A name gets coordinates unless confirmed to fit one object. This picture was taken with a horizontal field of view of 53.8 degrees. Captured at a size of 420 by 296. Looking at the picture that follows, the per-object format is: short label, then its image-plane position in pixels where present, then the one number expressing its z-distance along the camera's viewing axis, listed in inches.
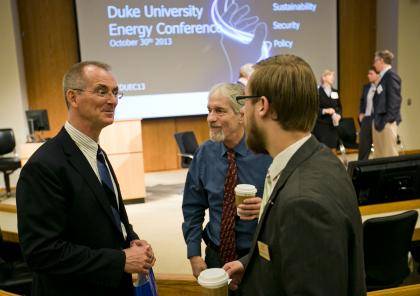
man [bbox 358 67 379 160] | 239.0
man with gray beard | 72.9
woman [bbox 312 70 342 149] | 248.9
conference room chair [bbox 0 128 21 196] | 227.8
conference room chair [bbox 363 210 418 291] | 78.5
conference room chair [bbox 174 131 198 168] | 228.8
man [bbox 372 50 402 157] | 219.5
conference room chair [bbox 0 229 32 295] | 91.0
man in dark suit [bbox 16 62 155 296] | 55.1
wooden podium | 208.1
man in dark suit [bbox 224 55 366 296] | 35.2
